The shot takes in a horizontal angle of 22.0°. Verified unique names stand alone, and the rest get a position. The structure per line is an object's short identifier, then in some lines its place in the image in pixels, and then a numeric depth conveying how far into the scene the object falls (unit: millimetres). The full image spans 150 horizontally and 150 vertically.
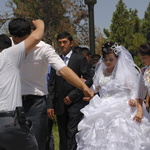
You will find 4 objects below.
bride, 5500
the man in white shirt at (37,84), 4191
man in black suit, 6133
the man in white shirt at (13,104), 3493
